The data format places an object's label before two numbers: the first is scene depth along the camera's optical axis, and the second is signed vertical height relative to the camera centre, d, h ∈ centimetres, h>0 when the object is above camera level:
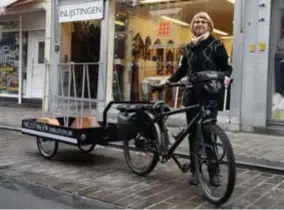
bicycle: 512 -67
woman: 535 +35
